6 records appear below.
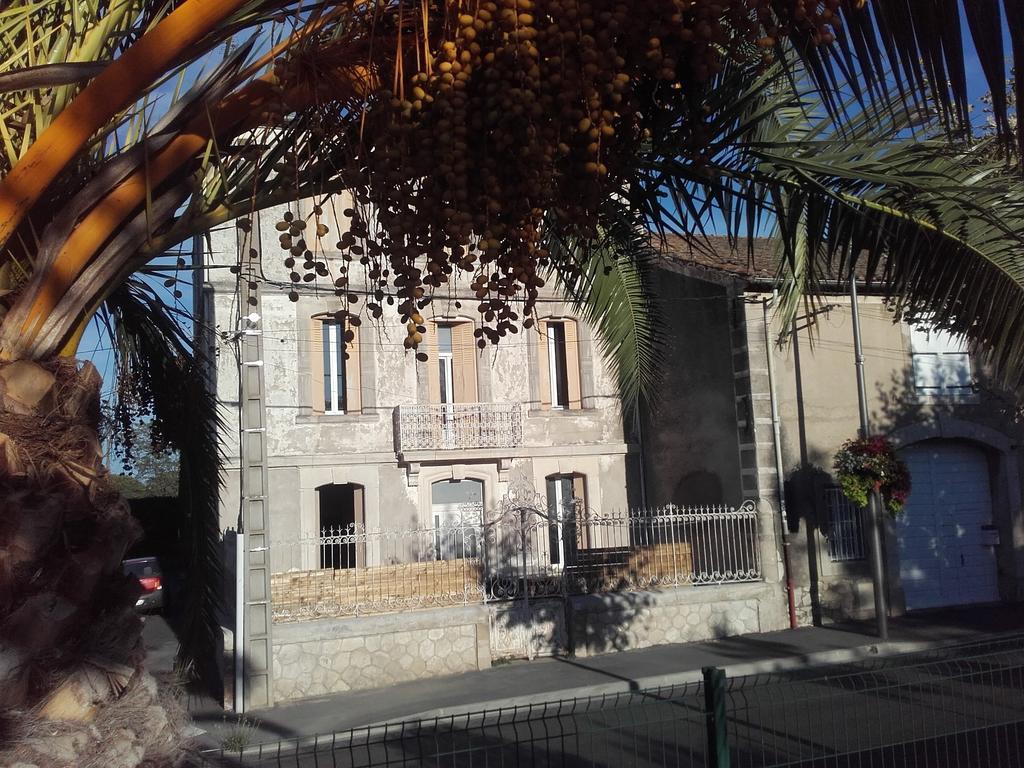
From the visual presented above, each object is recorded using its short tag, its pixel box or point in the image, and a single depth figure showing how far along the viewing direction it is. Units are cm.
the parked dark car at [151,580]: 2033
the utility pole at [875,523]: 1446
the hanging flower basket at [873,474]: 1464
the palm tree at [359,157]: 227
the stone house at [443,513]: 1240
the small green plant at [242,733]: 878
